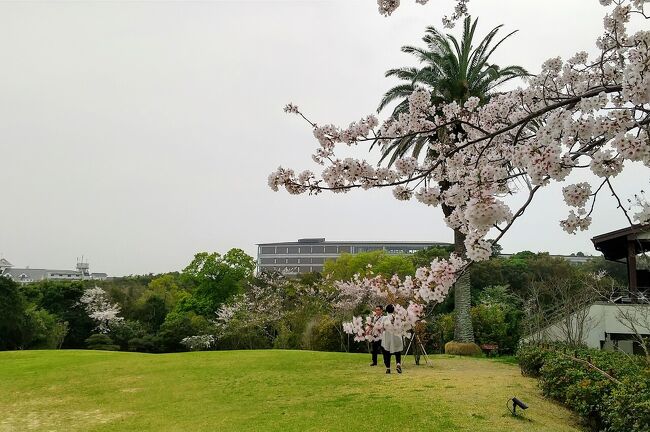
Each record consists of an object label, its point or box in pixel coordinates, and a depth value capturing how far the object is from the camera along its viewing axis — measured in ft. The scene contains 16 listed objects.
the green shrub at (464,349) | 47.78
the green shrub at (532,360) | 29.19
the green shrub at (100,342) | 77.30
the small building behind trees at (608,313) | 38.65
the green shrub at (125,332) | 82.33
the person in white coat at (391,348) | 32.27
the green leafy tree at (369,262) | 116.67
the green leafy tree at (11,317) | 74.38
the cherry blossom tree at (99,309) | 89.40
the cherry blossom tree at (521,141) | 7.53
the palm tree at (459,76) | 47.75
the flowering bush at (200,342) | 71.56
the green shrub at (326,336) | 58.90
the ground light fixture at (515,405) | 19.72
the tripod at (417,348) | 37.40
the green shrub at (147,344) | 77.61
